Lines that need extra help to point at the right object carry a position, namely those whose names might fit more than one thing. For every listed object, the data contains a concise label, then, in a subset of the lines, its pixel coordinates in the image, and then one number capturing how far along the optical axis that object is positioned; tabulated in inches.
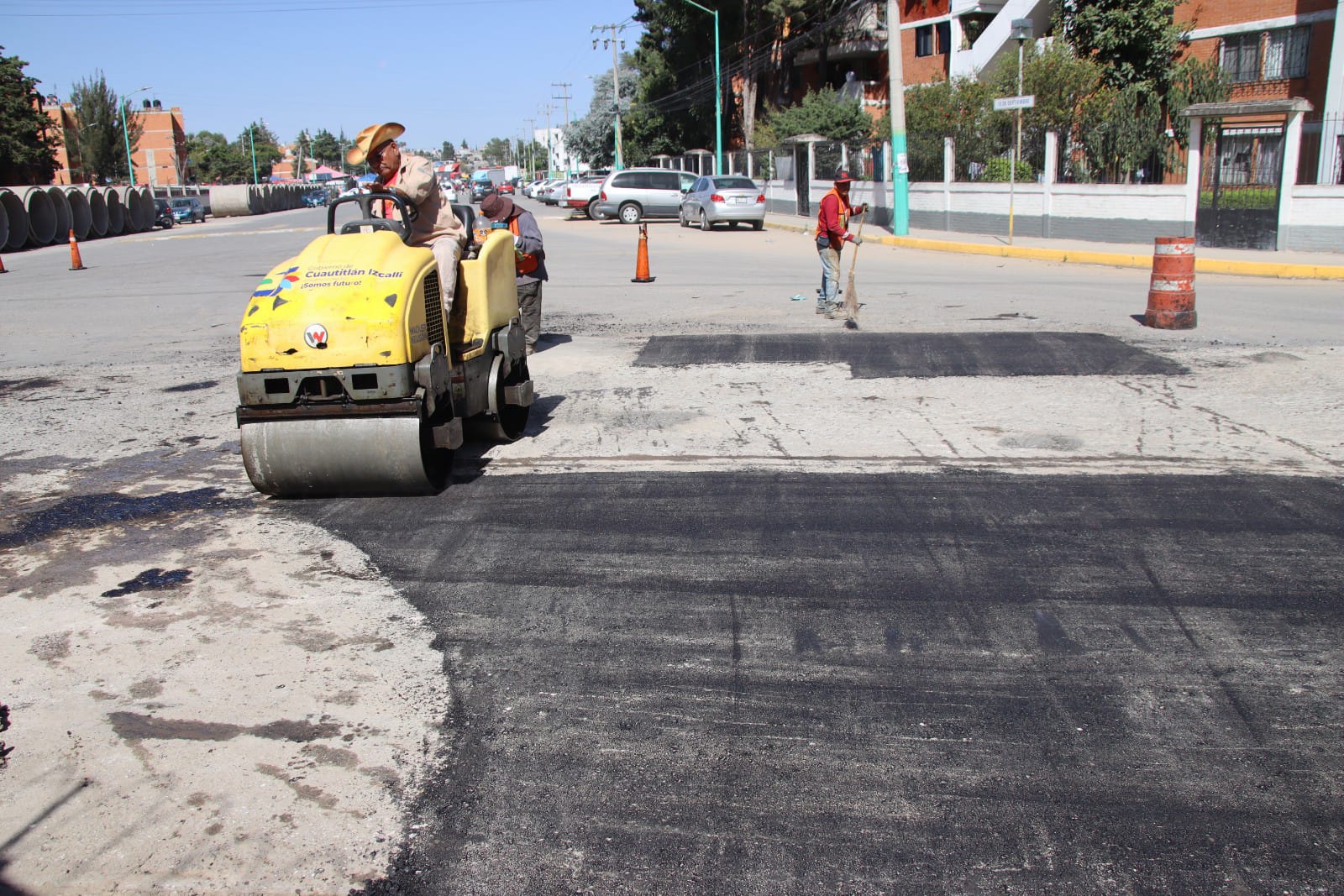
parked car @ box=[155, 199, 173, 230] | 2082.9
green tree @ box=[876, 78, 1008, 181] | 1093.1
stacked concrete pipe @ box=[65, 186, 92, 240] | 1624.0
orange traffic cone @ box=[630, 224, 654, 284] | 712.4
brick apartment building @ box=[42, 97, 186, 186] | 4116.6
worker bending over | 436.9
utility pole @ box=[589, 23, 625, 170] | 2950.3
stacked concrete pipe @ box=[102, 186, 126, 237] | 1733.5
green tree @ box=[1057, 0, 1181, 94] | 1256.8
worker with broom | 511.5
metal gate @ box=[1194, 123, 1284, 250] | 780.6
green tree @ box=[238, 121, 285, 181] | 5088.6
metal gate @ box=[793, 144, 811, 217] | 1480.1
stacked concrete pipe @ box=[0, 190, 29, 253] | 1396.4
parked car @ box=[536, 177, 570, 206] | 2417.8
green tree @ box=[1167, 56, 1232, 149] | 1198.1
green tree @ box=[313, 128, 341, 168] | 6884.8
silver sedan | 1327.5
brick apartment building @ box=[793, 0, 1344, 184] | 1107.3
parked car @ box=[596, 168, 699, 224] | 1546.5
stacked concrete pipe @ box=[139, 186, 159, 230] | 1907.0
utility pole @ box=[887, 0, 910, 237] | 1024.2
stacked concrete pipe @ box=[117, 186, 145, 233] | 1812.3
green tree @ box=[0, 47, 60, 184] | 2365.9
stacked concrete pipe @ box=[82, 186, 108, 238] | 1667.6
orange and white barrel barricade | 460.8
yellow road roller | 236.4
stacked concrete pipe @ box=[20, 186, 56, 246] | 1464.1
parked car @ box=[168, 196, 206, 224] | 2283.5
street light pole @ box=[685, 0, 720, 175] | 1941.4
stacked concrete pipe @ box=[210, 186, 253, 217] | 2765.7
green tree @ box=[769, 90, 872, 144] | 1891.0
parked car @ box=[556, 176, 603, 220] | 1770.7
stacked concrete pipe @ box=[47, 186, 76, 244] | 1530.5
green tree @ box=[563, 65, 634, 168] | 3540.8
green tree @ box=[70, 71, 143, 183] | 3019.2
